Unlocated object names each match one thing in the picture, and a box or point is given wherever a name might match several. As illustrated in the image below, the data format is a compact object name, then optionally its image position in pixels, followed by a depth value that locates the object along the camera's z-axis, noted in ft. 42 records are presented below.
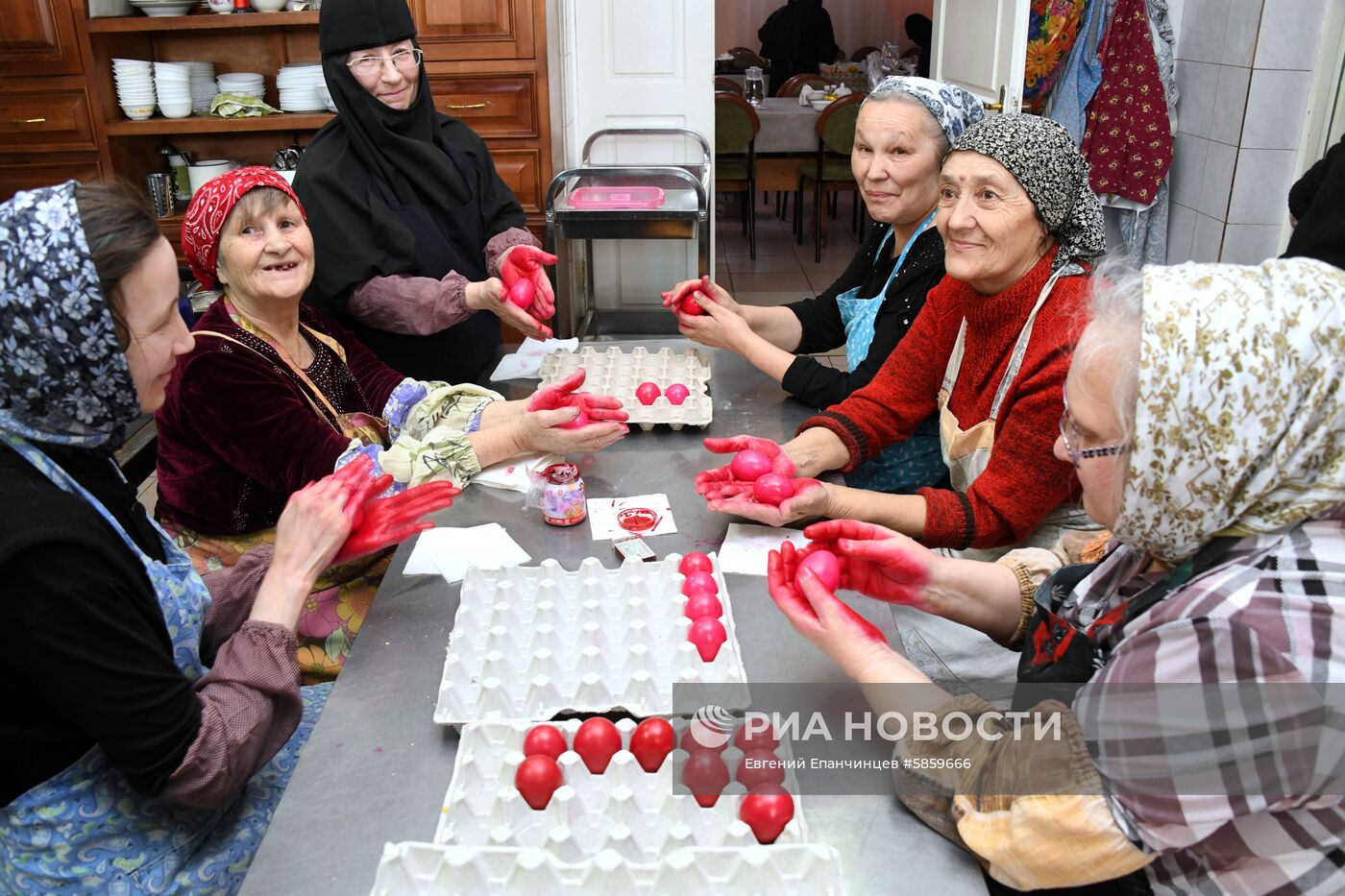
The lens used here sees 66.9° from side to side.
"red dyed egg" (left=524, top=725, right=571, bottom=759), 3.98
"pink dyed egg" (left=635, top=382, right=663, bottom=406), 7.34
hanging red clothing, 12.84
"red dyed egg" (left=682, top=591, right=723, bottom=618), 4.77
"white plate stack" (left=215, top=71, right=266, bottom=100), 14.11
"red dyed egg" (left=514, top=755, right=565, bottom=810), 3.81
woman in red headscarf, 6.24
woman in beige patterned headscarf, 3.09
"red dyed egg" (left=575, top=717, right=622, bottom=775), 3.97
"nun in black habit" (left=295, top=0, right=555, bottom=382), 8.32
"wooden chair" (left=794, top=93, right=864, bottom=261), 21.17
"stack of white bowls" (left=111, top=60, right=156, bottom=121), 13.74
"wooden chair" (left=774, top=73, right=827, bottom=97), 25.08
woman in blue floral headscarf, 3.82
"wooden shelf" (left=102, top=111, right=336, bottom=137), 13.89
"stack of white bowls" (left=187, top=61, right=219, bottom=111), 14.20
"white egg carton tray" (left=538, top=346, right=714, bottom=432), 7.25
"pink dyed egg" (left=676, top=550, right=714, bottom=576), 5.19
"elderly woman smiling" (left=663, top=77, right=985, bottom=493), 7.35
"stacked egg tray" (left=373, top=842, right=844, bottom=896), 3.39
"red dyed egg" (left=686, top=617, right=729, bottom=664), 4.56
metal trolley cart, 11.36
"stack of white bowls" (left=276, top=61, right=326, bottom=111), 13.87
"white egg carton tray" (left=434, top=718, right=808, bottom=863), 3.60
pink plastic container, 11.55
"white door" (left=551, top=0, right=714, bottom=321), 14.26
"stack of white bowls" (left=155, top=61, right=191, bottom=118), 13.76
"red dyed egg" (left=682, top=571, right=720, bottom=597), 4.95
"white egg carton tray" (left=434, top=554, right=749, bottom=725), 4.30
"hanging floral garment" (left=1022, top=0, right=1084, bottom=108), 12.77
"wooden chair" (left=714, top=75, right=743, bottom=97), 23.85
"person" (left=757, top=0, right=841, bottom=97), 28.60
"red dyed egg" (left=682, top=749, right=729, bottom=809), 3.81
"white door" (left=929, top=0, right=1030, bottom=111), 11.85
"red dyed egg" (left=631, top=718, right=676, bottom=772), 3.98
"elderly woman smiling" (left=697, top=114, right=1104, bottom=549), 5.81
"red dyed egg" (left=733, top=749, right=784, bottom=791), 3.88
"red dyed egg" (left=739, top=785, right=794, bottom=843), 3.67
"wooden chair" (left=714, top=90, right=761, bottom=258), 21.34
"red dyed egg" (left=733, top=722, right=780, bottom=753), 4.05
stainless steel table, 3.60
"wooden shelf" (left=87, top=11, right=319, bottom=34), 13.32
